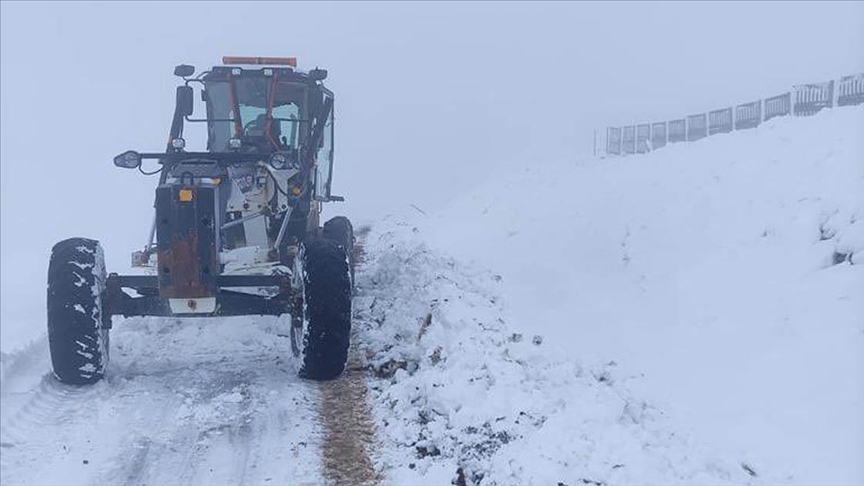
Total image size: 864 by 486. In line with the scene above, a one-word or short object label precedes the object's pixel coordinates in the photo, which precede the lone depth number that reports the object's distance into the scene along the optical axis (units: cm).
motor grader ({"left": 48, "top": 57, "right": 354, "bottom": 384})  824
